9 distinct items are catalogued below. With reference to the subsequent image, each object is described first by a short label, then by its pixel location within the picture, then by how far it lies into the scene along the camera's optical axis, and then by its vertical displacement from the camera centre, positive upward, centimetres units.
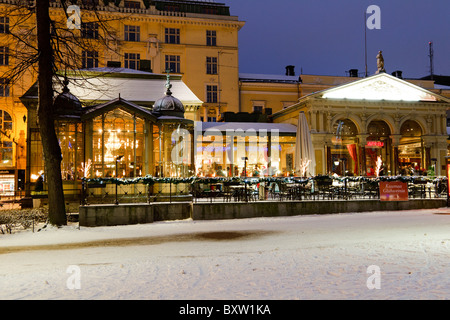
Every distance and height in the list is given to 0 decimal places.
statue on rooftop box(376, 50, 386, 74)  3702 +1043
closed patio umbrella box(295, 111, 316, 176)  2439 +160
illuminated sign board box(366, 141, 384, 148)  3747 +294
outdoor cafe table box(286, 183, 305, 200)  1934 -72
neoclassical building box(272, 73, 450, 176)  3581 +501
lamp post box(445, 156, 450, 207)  1924 -8
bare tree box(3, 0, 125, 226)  1432 +254
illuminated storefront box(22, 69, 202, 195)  2064 +216
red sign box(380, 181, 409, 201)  1900 -77
